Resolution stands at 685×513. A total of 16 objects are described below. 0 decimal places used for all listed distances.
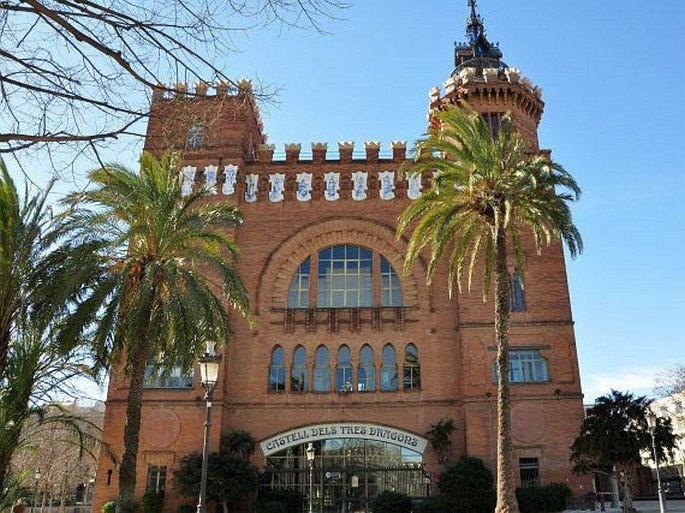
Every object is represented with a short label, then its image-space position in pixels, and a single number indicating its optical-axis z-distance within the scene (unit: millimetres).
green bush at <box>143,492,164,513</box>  24734
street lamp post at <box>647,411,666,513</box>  20656
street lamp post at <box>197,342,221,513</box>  13672
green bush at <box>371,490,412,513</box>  24281
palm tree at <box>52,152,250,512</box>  16188
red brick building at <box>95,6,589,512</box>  26094
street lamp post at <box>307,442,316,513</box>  20906
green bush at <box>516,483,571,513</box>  23531
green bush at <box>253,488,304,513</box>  25016
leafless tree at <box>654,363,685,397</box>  44281
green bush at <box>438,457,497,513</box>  23359
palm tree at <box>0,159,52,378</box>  14750
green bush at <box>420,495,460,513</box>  23467
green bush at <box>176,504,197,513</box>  24241
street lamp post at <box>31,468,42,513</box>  33400
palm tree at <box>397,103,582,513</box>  18125
